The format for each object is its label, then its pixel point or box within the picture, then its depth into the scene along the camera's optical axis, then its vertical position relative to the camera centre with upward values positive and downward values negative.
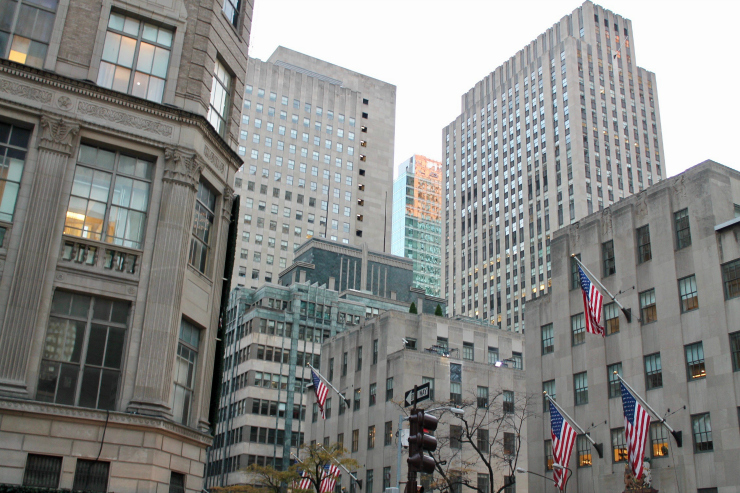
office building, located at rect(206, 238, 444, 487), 96.12 +20.86
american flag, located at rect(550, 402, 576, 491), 43.41 +4.87
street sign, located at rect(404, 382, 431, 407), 27.31 +4.58
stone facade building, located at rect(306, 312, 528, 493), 67.25 +12.41
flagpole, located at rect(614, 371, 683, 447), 40.69 +5.42
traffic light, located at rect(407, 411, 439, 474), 16.53 +1.78
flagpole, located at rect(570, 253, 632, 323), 46.28 +12.79
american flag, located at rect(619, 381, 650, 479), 38.34 +4.88
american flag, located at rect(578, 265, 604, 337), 42.09 +11.94
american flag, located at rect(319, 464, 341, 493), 51.09 +2.84
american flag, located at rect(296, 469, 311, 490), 57.63 +2.68
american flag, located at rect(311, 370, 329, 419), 52.03 +8.38
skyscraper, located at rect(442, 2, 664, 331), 146.75 +72.42
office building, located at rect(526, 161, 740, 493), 40.28 +11.13
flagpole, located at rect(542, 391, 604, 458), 45.03 +5.54
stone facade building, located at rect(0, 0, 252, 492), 25.30 +9.46
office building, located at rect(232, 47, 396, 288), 136.62 +63.65
